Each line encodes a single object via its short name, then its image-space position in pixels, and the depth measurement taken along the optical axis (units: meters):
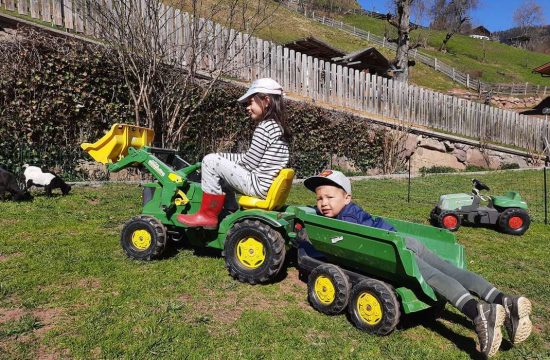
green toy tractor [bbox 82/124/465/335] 2.89
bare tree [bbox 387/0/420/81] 19.38
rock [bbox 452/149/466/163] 16.30
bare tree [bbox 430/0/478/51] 64.12
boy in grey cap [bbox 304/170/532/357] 2.54
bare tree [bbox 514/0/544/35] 93.56
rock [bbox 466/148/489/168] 16.53
